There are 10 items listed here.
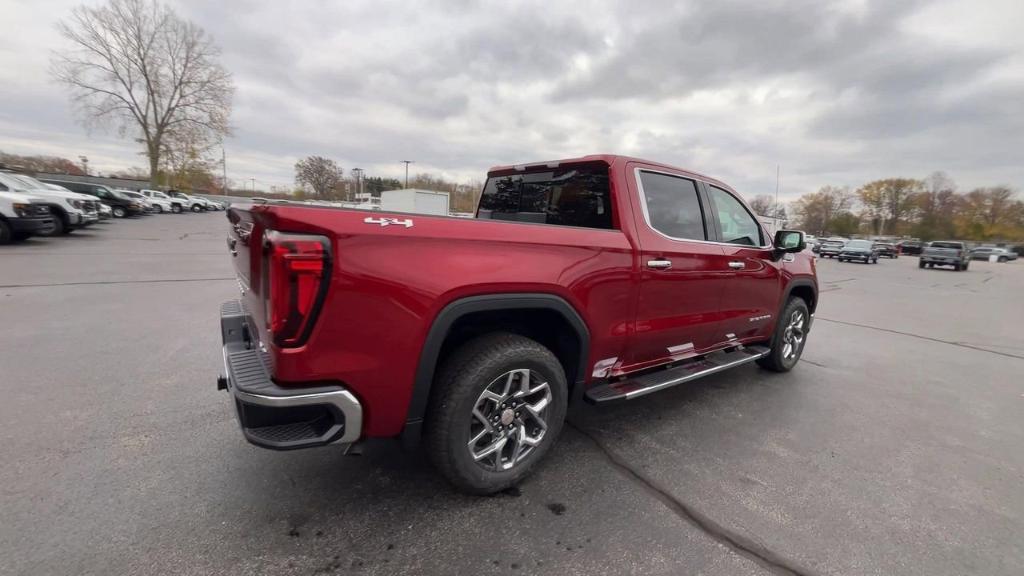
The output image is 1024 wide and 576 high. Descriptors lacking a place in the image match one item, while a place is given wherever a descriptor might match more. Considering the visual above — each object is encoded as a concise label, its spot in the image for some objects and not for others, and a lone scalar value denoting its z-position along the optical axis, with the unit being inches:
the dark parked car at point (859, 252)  1101.1
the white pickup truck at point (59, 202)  486.0
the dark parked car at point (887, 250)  1621.6
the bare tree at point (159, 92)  1557.6
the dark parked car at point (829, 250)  1329.5
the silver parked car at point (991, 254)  1863.9
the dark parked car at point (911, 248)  1995.6
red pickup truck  73.6
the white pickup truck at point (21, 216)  435.5
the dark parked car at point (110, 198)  1047.0
